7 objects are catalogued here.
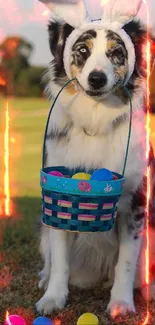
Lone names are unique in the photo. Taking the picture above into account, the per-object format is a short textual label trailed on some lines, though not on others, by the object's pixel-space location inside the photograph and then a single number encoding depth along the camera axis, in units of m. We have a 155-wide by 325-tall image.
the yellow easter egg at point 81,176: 2.45
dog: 2.68
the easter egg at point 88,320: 2.27
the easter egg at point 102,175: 2.38
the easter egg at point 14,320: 2.26
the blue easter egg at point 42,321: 2.22
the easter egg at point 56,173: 2.48
